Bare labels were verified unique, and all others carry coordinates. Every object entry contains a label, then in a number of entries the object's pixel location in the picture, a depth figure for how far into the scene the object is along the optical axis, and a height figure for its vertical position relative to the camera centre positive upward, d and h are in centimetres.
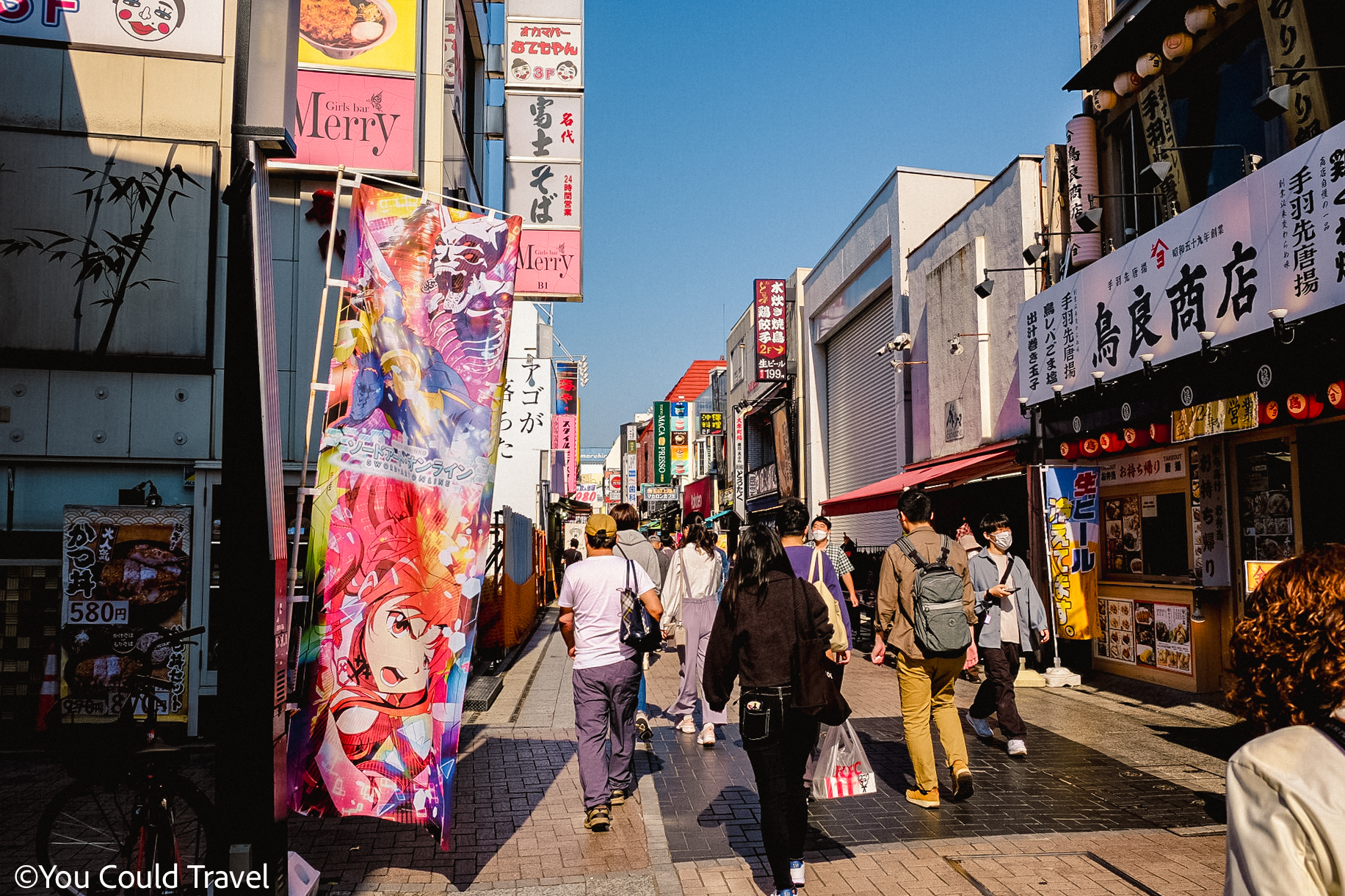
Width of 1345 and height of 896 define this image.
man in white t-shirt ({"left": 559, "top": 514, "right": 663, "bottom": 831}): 583 -96
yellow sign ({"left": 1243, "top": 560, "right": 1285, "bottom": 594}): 721 -43
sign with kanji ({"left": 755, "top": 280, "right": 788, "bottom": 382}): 2905 +592
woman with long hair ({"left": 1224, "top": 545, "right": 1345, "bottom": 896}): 157 -40
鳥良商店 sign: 729 +233
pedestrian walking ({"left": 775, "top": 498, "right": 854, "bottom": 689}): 622 -28
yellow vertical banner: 1085 -33
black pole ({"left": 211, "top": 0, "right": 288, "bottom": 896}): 378 -40
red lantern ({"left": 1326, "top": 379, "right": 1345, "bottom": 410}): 711 +94
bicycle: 424 -135
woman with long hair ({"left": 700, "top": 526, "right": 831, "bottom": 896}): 446 -78
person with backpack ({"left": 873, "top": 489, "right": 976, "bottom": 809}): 588 -74
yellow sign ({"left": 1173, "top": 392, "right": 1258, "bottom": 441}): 812 +91
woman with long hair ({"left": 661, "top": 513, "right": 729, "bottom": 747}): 863 -81
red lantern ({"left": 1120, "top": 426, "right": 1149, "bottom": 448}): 996 +87
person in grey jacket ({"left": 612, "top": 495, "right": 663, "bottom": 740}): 814 -21
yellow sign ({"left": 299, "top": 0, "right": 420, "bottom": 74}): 1016 +539
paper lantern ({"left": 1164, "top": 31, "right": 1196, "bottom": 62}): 1071 +550
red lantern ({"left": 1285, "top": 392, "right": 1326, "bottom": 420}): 738 +89
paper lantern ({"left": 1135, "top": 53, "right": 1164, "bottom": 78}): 1127 +554
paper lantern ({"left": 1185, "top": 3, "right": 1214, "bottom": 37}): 1023 +556
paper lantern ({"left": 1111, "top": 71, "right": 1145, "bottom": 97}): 1171 +555
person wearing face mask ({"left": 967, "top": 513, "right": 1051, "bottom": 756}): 752 -90
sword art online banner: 471 +6
